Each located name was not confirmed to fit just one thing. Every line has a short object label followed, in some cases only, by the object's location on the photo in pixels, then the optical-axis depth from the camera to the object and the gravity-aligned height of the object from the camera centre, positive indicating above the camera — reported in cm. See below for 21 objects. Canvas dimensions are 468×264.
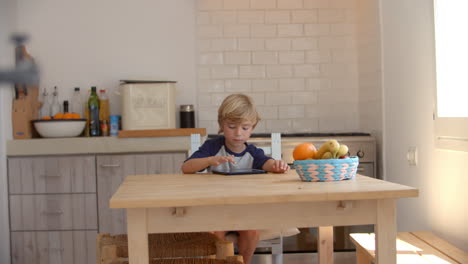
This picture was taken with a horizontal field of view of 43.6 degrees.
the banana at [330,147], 211 -11
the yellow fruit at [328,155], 212 -13
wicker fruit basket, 205 -18
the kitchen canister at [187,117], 446 +4
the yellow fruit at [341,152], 212 -12
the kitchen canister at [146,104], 429 +14
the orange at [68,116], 424 +6
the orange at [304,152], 225 -13
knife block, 418 +6
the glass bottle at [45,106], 458 +15
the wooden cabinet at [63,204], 408 -55
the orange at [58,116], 425 +6
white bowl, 416 -2
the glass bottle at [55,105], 454 +15
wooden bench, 241 -59
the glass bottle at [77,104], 459 +16
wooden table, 173 -28
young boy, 256 -15
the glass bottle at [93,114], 441 +7
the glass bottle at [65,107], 443 +13
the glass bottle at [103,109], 446 +11
